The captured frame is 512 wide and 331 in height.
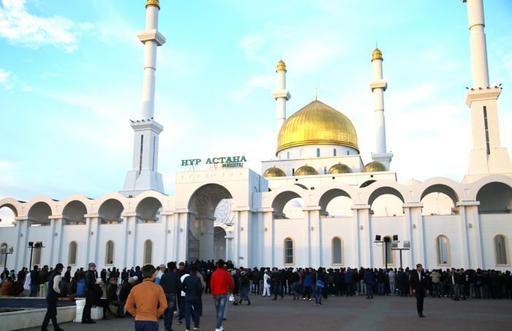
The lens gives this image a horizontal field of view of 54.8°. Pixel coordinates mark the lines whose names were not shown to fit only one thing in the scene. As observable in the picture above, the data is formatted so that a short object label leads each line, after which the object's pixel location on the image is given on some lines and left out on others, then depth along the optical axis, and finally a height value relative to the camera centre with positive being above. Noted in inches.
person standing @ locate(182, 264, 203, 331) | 480.4 -32.2
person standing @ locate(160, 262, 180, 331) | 498.6 -19.8
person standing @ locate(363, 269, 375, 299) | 914.4 -32.2
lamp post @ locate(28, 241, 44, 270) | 1270.9 +44.6
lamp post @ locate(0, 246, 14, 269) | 1423.5 +32.8
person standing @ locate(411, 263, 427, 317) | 590.2 -24.1
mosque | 1201.4 +128.4
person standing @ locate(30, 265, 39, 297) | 889.5 -35.1
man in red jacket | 490.1 -21.4
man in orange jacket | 270.1 -22.7
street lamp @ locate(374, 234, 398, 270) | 1115.9 +54.0
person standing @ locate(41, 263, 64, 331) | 458.0 -33.5
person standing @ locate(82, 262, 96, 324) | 554.9 -37.9
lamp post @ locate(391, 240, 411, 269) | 1094.4 +40.6
